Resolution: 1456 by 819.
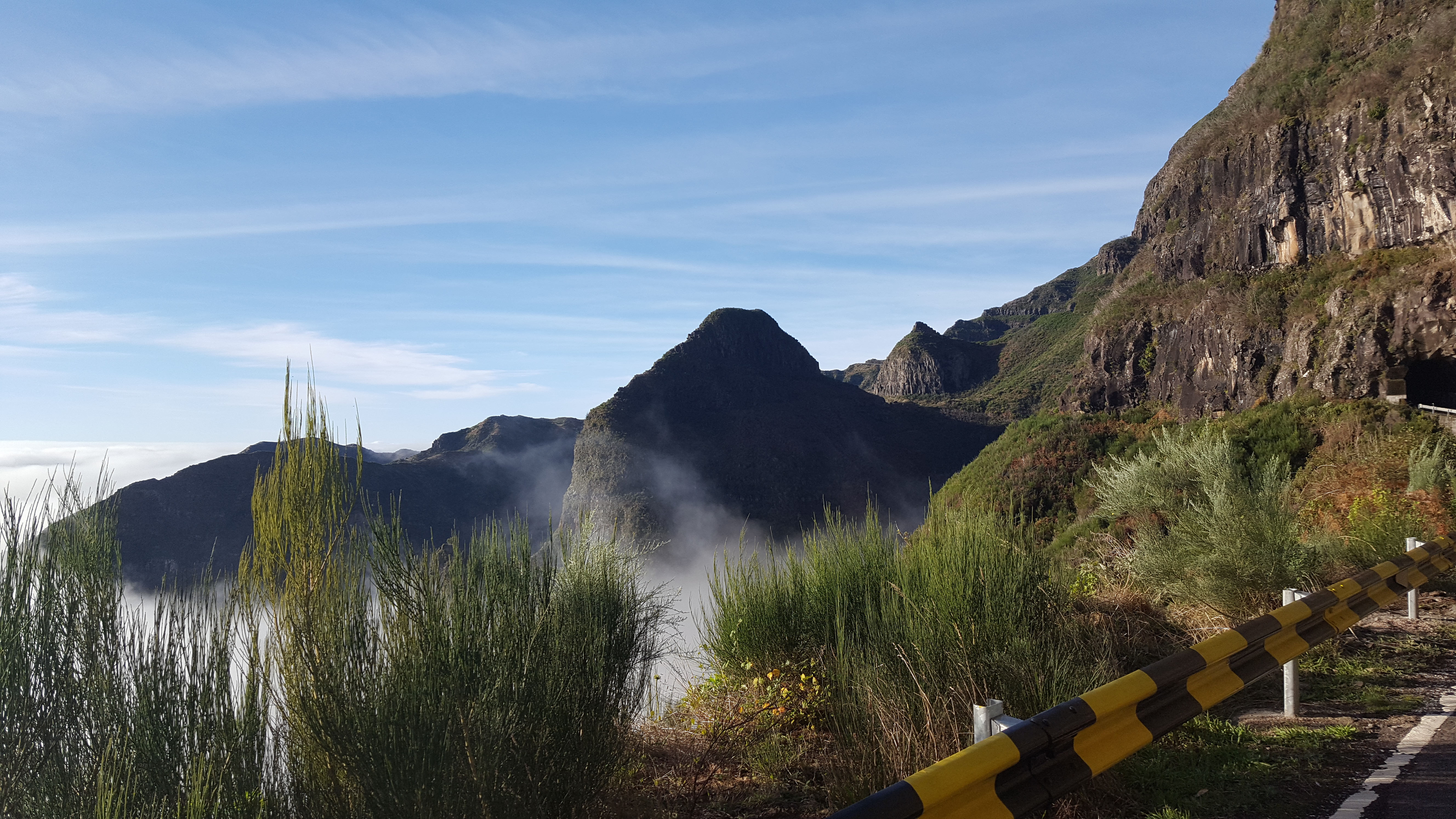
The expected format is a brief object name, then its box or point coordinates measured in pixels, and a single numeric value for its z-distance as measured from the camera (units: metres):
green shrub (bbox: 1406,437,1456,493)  11.63
